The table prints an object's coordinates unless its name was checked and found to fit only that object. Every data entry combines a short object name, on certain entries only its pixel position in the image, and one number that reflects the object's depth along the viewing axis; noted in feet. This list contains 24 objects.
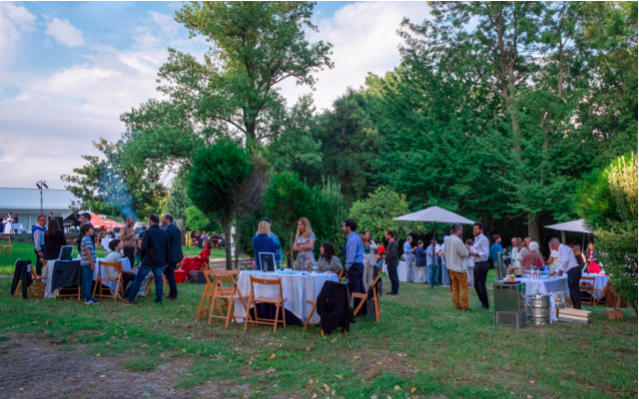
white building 139.23
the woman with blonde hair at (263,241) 27.73
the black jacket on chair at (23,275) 29.96
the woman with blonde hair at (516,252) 41.48
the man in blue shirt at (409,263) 53.93
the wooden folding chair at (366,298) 24.89
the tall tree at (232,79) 76.13
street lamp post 85.87
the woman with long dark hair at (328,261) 25.84
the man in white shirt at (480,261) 29.89
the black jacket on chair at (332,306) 21.90
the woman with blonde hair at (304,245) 26.96
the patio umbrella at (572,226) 44.79
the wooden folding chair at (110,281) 29.36
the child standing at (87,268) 28.66
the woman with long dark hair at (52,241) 30.68
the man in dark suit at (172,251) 31.40
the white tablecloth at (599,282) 35.45
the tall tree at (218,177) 46.50
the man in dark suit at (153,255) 28.48
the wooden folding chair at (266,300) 22.68
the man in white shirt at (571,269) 30.37
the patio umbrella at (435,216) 44.16
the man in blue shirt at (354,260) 26.30
